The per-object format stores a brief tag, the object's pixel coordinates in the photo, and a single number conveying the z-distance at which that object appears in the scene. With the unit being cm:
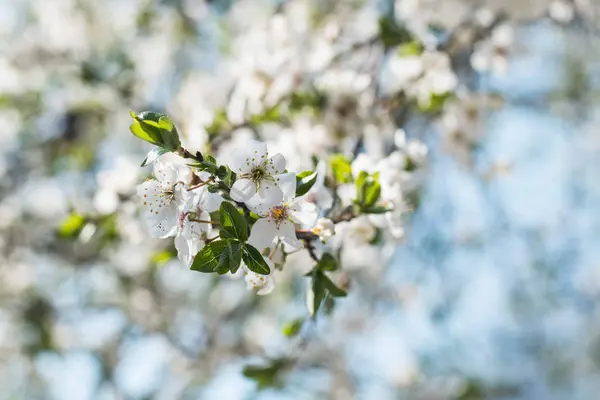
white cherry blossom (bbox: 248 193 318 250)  53
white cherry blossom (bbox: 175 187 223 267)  53
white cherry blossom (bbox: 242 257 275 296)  55
